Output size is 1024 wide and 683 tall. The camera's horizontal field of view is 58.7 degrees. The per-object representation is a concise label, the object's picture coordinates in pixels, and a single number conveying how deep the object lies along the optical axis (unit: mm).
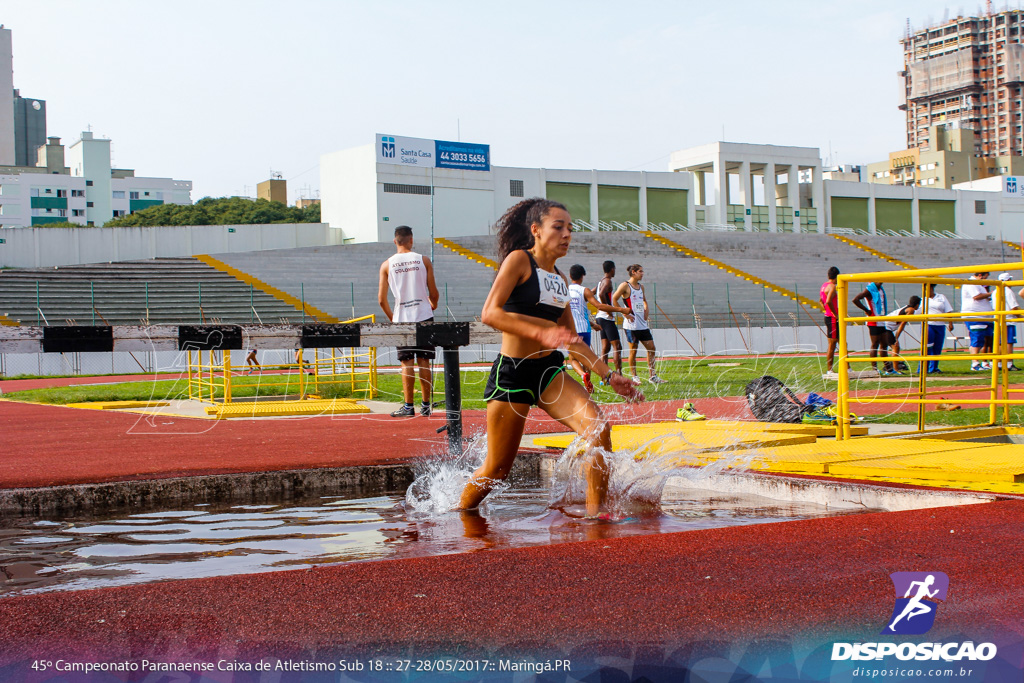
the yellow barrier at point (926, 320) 5906
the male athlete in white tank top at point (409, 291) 9414
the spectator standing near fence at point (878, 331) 14728
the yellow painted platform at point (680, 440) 5986
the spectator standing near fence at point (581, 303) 12328
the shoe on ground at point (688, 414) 8398
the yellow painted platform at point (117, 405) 12648
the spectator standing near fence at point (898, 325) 16109
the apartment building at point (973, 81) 156000
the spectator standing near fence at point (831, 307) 14055
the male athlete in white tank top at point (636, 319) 14227
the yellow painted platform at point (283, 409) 10914
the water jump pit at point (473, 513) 3824
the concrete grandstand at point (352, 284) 31250
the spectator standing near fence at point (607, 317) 13891
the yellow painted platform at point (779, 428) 6965
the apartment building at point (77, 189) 91125
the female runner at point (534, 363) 4480
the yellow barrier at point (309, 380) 12812
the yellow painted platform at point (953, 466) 4652
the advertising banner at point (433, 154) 54125
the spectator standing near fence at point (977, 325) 14275
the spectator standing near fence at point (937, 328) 16469
